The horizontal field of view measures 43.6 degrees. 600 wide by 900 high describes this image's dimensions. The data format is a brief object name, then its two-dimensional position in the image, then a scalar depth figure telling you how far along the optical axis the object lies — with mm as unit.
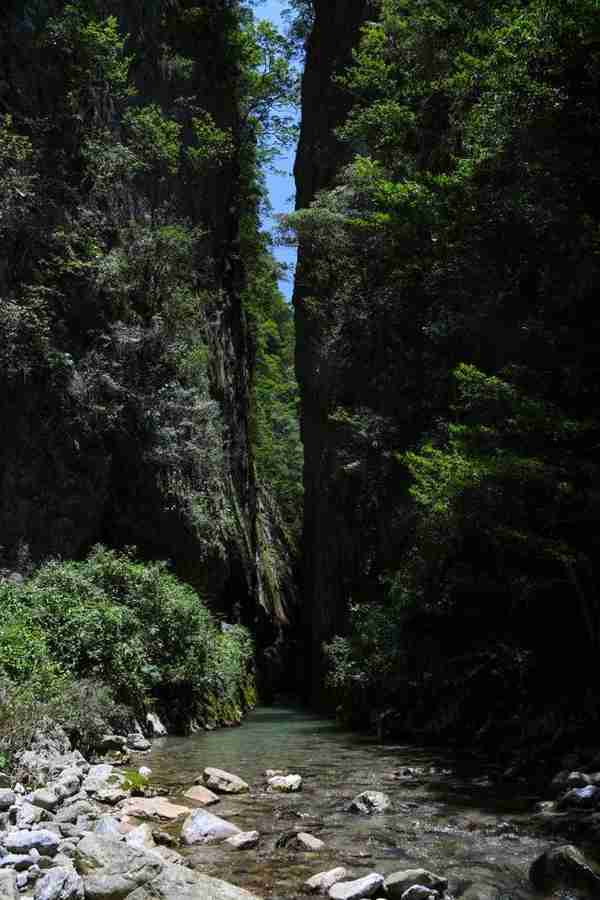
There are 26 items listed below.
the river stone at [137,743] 10234
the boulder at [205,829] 5601
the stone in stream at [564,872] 4383
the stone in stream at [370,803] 6516
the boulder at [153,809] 6277
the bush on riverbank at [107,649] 8547
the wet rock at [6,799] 5375
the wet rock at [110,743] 9156
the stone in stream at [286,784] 7441
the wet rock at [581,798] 6164
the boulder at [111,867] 4176
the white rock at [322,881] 4570
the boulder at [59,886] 4062
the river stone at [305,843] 5387
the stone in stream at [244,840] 5420
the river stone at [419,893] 4293
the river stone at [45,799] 5844
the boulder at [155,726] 12055
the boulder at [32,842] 4746
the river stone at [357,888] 4350
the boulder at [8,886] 3959
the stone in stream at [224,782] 7332
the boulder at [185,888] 4070
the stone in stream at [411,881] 4402
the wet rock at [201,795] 6883
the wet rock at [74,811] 5734
